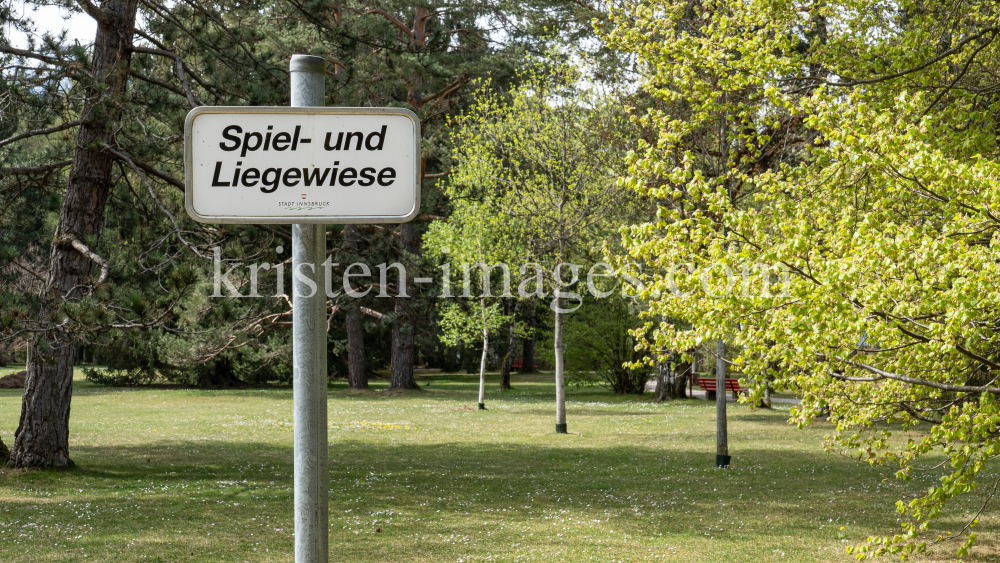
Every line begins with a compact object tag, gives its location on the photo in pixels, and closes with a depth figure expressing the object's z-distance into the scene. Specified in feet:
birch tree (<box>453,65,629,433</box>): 55.83
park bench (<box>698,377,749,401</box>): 85.68
